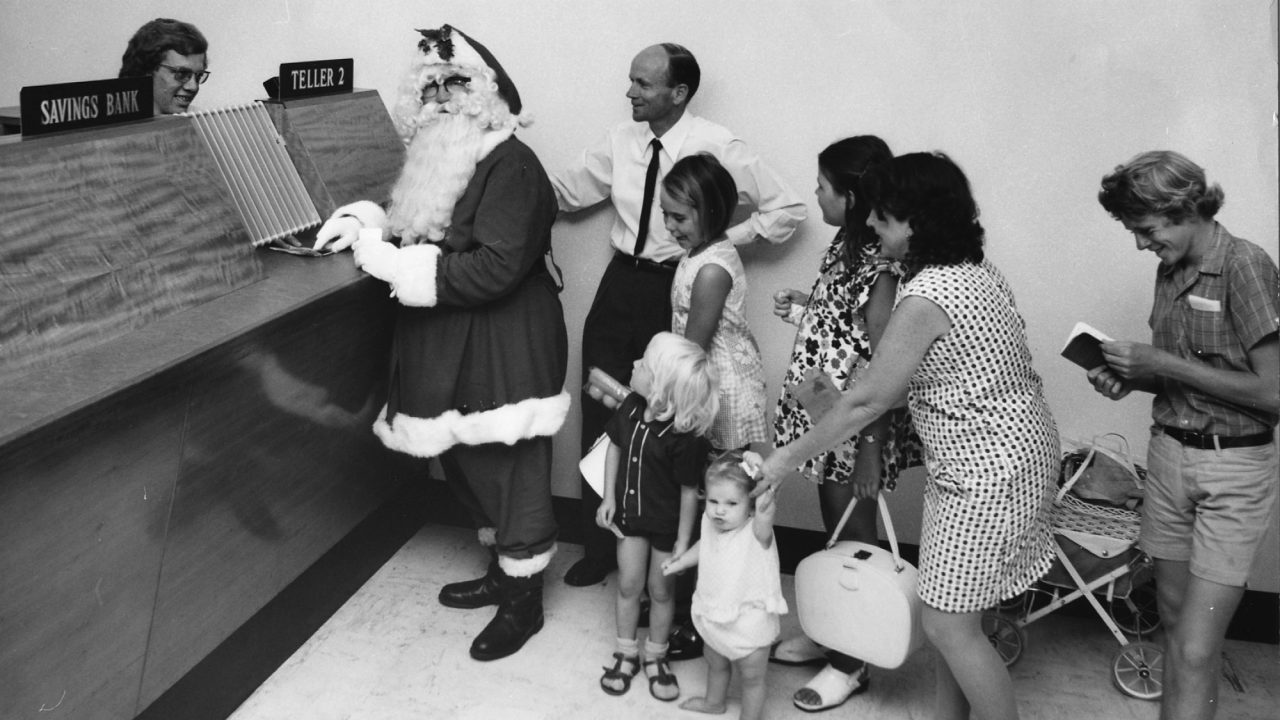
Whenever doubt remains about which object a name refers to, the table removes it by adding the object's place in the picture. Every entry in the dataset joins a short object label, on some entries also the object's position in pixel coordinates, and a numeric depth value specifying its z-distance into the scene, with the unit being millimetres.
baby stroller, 3566
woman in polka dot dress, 2709
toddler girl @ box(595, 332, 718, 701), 3223
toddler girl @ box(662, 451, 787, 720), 3152
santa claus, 3514
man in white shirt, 3918
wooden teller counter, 2547
